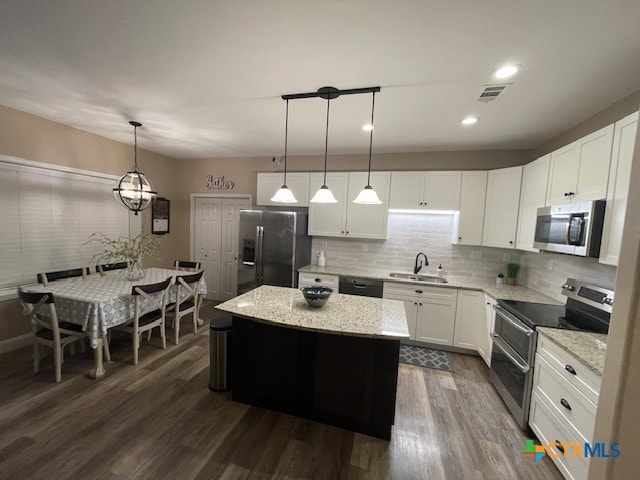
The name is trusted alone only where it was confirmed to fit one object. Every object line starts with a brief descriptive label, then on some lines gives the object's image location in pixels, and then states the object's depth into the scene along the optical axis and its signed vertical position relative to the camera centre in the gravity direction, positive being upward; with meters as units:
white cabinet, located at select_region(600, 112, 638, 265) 1.67 +0.34
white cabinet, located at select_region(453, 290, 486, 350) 3.16 -1.07
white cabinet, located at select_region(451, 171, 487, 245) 3.45 +0.33
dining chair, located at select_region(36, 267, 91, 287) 2.91 -0.76
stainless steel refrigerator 3.78 -0.39
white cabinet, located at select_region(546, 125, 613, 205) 1.88 +0.56
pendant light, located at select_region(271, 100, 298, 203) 2.40 +0.25
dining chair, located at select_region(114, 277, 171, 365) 2.74 -1.07
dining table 2.44 -0.90
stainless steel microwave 1.85 +0.07
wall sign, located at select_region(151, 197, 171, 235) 4.62 +0.00
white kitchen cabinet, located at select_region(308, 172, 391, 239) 3.79 +0.23
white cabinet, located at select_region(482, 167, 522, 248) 3.14 +0.33
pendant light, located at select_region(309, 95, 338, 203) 2.27 +0.25
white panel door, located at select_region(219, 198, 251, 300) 4.84 -0.44
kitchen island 1.93 -1.09
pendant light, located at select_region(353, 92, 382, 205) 2.24 +0.27
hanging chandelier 3.04 +0.30
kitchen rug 3.06 -1.58
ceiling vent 1.98 +1.12
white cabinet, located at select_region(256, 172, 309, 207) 4.11 +0.59
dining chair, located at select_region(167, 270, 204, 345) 3.26 -1.00
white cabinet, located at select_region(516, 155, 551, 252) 2.68 +0.42
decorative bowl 2.18 -0.61
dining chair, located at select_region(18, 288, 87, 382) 2.36 -1.14
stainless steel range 1.95 -0.74
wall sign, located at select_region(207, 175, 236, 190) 4.80 +0.68
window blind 2.90 -0.09
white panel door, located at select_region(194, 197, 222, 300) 4.95 -0.42
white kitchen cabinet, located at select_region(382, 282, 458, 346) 3.29 -1.02
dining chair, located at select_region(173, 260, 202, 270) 4.12 -0.77
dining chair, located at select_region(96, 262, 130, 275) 3.43 -0.75
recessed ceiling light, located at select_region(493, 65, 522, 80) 1.73 +1.11
